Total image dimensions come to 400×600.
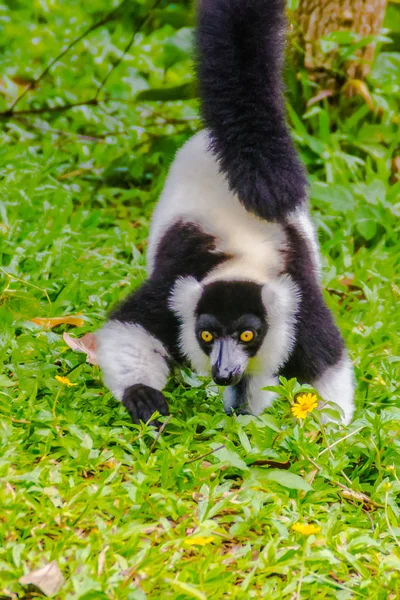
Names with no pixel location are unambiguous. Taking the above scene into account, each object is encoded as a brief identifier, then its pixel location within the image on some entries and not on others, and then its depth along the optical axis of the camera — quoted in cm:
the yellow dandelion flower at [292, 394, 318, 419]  757
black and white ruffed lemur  812
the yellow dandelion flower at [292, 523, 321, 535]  650
